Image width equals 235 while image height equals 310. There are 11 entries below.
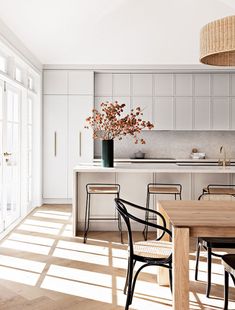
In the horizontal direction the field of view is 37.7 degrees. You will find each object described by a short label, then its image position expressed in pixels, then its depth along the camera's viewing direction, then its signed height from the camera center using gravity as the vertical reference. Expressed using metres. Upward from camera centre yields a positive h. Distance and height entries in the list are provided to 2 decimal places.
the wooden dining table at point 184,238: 1.95 -0.51
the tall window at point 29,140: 5.92 +0.15
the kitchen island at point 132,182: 4.60 -0.45
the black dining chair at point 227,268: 2.06 -0.72
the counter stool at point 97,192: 4.19 -0.52
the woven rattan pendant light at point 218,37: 2.10 +0.71
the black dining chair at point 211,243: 2.63 -0.74
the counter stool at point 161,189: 4.20 -0.50
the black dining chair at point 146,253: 2.28 -0.72
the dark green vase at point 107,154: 4.55 -0.07
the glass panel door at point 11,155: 4.53 -0.10
